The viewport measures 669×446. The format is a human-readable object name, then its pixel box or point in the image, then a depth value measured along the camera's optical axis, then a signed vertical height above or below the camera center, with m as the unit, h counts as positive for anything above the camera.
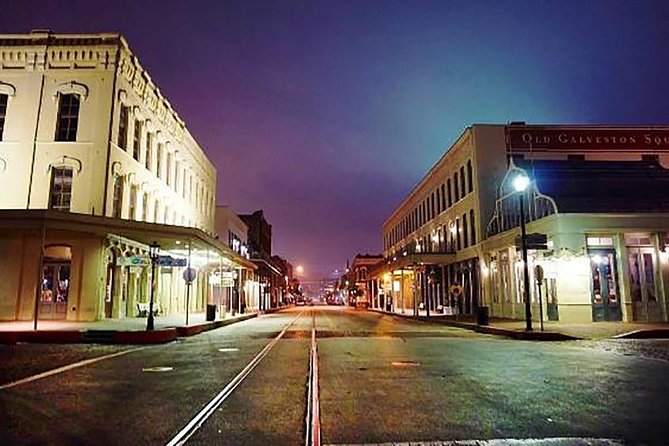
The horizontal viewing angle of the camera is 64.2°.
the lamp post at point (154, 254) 21.42 +2.08
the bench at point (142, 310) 29.83 -0.22
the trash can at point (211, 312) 28.66 -0.32
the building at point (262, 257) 71.50 +6.54
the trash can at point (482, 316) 25.05 -0.48
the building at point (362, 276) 92.47 +6.18
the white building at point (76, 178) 24.14 +6.39
